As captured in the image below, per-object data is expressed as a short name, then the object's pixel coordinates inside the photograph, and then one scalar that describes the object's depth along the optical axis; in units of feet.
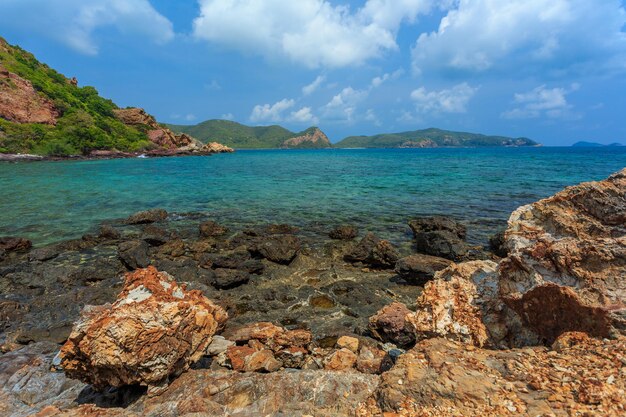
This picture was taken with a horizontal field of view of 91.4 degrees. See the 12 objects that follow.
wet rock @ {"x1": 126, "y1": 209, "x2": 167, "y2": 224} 66.74
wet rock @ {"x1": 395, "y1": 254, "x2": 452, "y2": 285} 38.47
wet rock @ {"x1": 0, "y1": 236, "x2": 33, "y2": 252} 48.45
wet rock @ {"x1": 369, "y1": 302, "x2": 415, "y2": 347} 25.79
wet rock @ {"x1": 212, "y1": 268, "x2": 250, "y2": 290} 38.06
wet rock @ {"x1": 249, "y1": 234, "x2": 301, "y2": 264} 45.37
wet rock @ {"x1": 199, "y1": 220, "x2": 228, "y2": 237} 58.03
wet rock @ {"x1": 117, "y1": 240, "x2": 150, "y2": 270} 42.75
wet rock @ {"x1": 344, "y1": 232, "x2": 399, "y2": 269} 43.62
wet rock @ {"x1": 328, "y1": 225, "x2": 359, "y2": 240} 55.47
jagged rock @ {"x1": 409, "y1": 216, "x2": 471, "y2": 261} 45.88
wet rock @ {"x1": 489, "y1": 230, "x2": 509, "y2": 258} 46.11
